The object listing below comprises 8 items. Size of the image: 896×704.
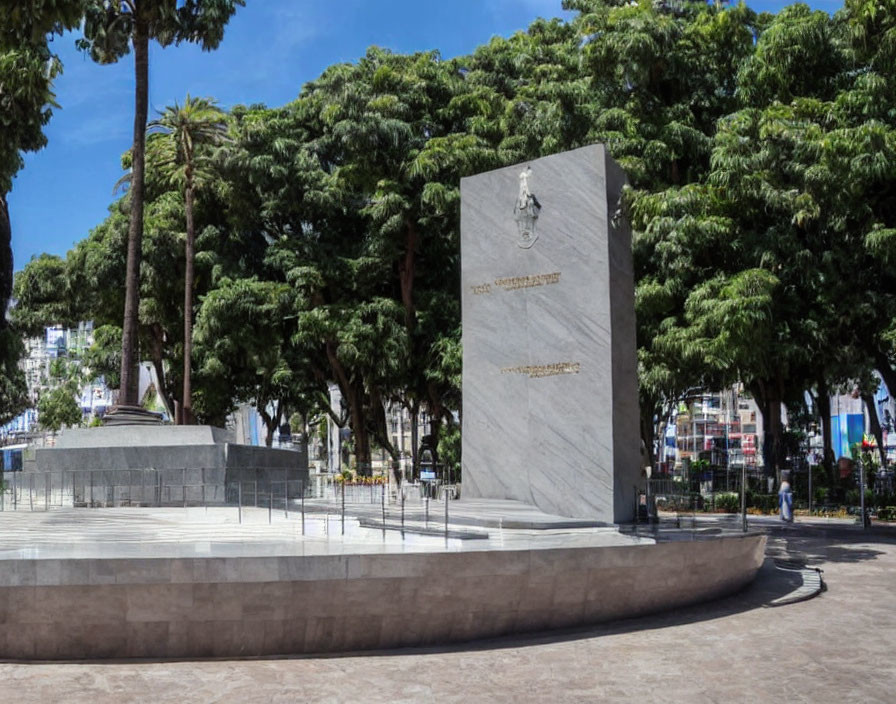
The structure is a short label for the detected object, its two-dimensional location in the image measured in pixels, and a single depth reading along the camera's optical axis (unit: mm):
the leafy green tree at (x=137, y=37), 23266
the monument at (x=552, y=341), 16000
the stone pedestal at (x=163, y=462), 19031
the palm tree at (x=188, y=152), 33031
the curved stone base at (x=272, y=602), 9383
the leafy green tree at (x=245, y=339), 31125
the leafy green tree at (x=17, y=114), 29281
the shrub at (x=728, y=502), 32000
